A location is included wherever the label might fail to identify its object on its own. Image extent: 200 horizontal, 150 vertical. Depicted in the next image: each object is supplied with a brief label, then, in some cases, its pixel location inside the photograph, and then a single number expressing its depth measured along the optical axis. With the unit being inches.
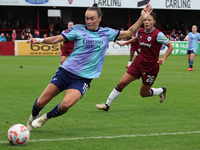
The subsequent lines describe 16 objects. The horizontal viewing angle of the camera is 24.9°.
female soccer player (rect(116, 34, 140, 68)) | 886.4
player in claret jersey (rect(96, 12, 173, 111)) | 361.1
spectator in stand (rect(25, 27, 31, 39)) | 1439.7
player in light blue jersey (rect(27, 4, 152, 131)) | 263.4
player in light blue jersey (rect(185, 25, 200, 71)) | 846.5
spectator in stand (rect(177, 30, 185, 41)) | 1679.1
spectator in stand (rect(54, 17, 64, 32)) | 1622.8
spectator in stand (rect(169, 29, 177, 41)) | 1718.8
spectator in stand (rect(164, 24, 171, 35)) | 1818.2
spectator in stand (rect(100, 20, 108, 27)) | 1728.6
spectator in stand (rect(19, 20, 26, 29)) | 1613.1
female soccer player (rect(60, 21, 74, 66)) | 628.7
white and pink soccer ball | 235.5
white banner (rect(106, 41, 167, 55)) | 1453.0
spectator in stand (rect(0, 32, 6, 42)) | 1379.2
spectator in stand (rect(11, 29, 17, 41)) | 1408.5
